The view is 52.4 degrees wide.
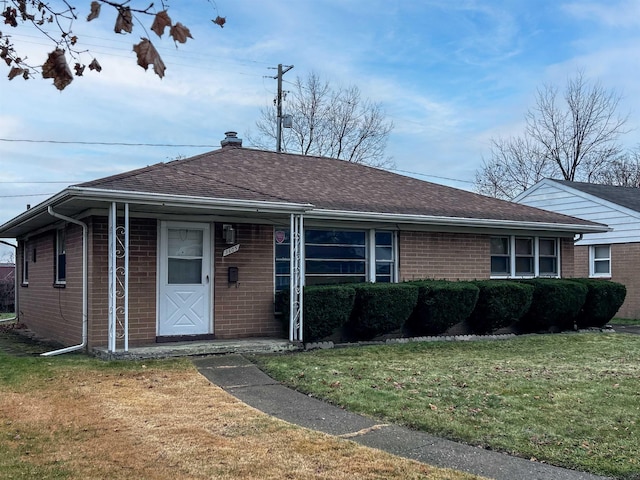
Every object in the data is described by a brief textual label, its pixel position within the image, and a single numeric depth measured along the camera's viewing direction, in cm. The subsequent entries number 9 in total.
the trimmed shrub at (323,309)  1167
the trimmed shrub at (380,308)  1224
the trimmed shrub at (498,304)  1381
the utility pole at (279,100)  3083
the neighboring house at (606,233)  2005
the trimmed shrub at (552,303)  1462
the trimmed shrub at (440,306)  1304
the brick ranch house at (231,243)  1079
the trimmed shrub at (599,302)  1550
